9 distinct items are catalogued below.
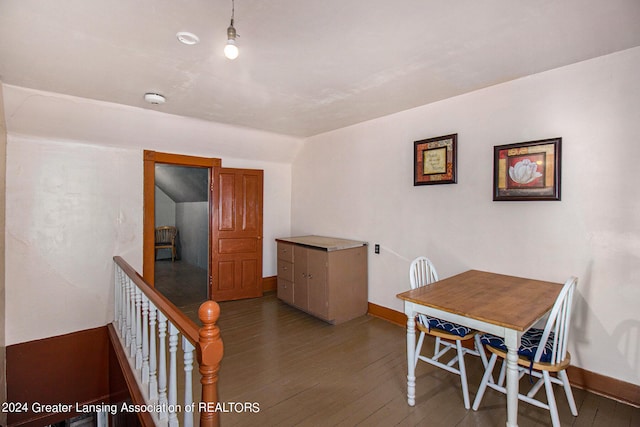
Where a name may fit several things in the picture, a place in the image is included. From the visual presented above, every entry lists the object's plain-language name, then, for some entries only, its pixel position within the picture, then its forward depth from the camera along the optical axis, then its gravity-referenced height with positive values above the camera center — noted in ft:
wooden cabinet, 11.82 -2.71
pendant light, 5.21 +3.00
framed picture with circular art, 8.05 +1.22
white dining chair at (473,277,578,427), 5.81 -2.87
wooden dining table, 5.42 -1.93
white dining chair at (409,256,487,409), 7.20 -2.92
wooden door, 14.94 -1.15
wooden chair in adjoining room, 26.53 -2.27
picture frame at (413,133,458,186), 10.16 +1.86
